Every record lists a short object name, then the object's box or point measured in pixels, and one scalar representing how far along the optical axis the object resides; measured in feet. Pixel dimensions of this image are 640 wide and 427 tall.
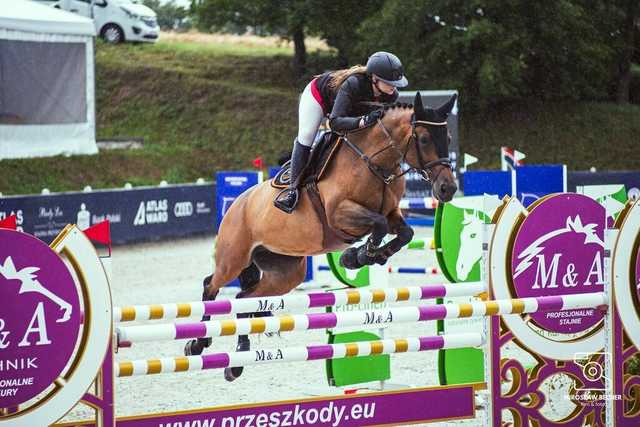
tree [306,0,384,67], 181.57
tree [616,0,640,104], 188.44
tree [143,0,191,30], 278.24
